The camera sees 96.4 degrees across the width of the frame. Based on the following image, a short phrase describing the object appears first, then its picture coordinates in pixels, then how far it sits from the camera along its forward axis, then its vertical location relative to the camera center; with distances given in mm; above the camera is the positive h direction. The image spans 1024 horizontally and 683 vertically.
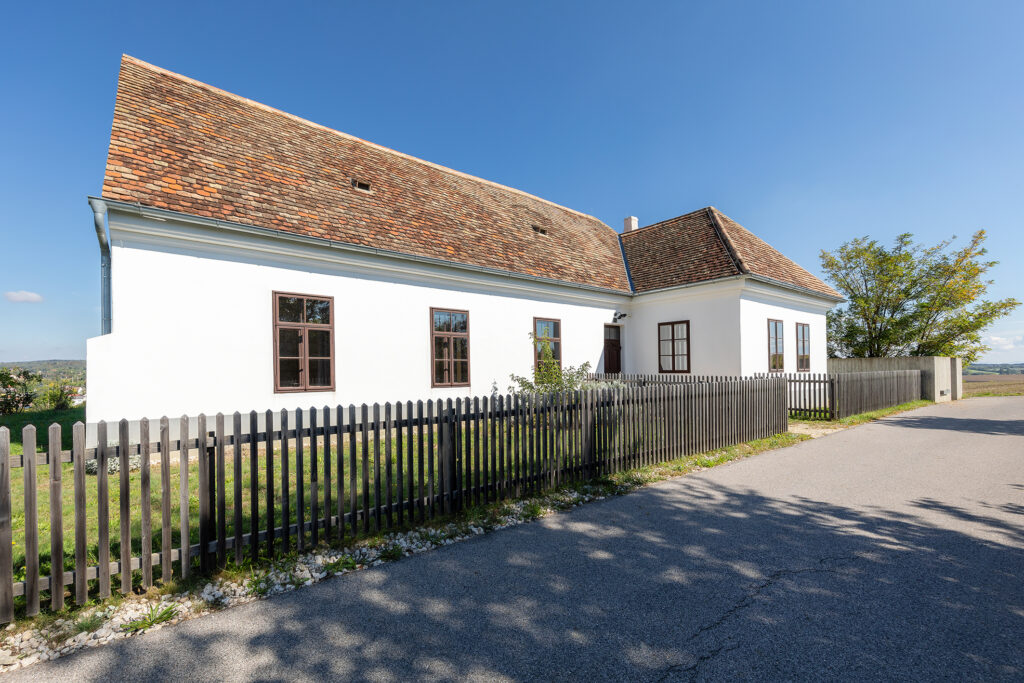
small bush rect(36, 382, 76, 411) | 16062 -1503
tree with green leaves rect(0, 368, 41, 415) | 14484 -1063
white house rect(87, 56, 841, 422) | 8219 +1746
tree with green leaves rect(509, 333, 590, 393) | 12172 -829
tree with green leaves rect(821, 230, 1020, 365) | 25000 +2149
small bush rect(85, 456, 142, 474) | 7080 -1795
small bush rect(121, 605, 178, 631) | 3092 -1827
